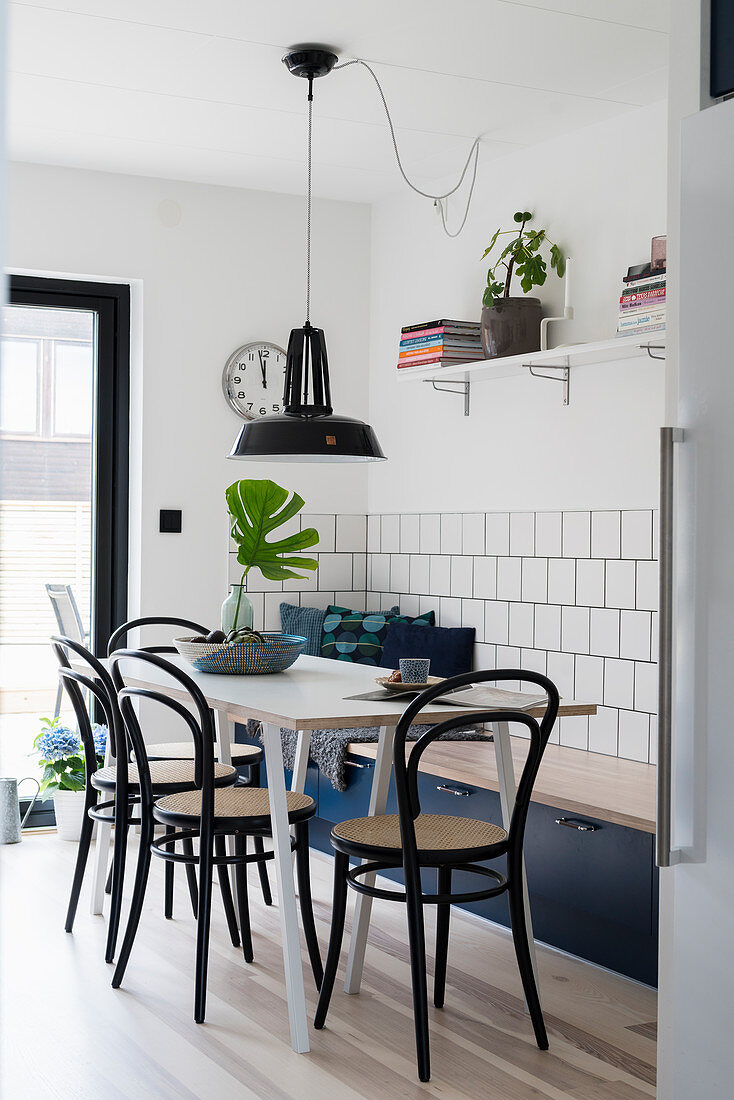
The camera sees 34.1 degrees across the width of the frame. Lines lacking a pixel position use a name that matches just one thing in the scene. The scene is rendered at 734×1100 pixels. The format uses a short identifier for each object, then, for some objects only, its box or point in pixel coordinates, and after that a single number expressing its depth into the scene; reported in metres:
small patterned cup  3.13
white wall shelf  3.76
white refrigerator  1.68
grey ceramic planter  4.25
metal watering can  4.59
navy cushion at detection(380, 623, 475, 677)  4.63
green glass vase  3.69
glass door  4.84
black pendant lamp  3.24
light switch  4.95
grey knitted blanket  4.20
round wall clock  5.08
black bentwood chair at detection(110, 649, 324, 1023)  2.89
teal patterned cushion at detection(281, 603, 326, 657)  5.02
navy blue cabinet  3.09
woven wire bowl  3.50
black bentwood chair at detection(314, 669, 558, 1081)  2.59
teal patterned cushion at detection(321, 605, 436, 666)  4.89
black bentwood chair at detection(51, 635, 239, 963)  3.25
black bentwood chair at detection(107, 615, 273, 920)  3.83
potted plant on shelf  4.25
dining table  2.75
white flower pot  4.60
